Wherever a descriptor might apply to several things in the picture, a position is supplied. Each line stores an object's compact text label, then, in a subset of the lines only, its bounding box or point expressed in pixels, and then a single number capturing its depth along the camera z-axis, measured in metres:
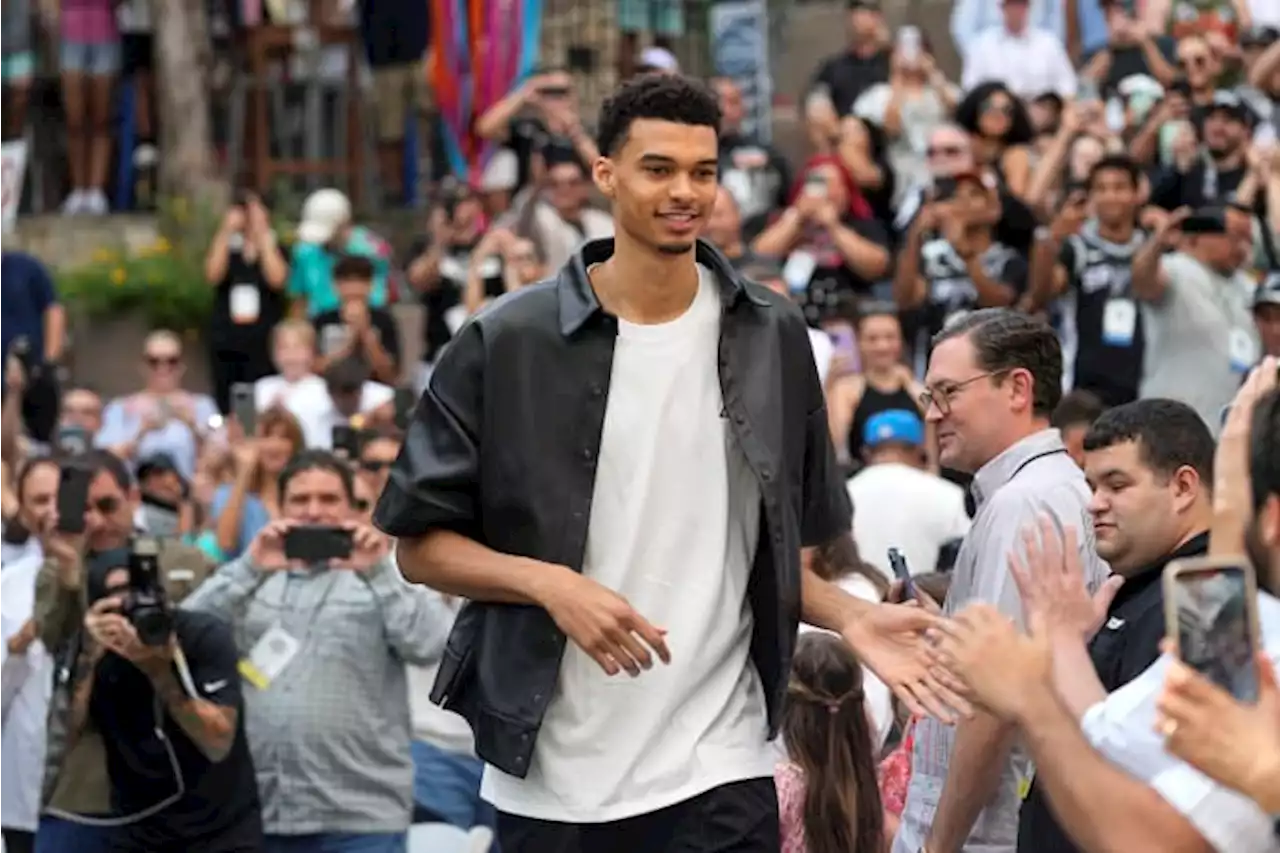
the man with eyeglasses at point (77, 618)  9.17
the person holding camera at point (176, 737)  8.97
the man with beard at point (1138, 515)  6.07
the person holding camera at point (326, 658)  9.58
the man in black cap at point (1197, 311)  12.41
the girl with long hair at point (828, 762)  7.50
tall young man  5.92
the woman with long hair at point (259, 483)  12.19
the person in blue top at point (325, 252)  16.86
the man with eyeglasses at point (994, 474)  6.51
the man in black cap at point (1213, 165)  14.75
